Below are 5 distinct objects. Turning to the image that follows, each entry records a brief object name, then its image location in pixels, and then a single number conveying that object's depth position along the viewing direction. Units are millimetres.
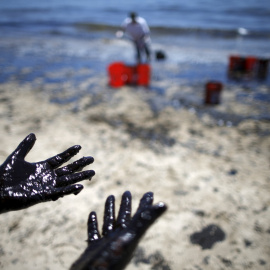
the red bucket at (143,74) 5598
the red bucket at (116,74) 5508
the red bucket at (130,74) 5648
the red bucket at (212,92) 4555
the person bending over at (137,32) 7766
